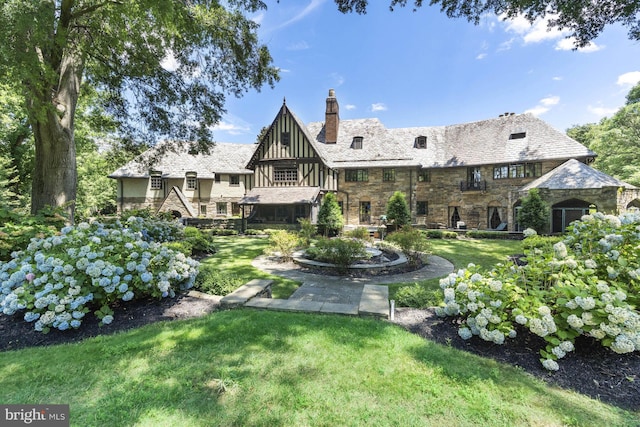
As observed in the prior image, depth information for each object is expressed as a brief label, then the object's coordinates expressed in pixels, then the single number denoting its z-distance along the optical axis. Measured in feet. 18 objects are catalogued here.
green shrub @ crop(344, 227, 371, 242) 38.22
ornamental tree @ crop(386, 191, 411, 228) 56.85
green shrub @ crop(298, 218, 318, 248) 43.70
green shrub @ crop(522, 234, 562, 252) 13.91
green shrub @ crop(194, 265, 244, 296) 17.16
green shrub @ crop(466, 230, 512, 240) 54.28
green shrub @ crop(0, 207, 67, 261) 16.38
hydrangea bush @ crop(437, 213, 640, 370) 9.22
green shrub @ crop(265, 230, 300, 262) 32.40
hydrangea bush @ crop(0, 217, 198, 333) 11.91
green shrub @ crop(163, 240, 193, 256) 26.43
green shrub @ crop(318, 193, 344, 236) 56.90
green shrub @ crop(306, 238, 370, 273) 26.16
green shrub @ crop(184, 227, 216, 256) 36.09
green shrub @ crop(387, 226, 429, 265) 29.86
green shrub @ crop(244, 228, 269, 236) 63.77
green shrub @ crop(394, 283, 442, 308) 15.78
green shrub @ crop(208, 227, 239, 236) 64.29
